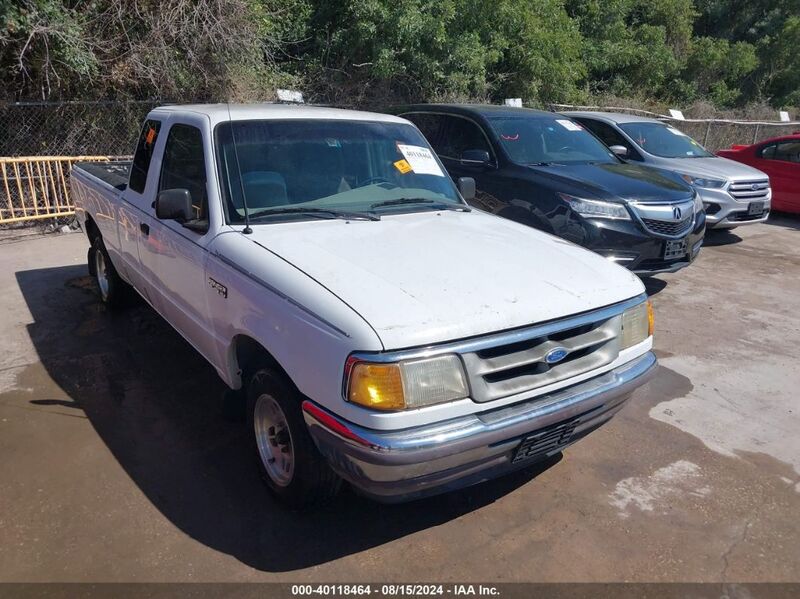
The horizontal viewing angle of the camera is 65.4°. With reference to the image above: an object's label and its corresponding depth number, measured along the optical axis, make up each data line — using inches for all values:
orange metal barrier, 353.4
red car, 455.2
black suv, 240.5
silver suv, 374.3
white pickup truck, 99.2
